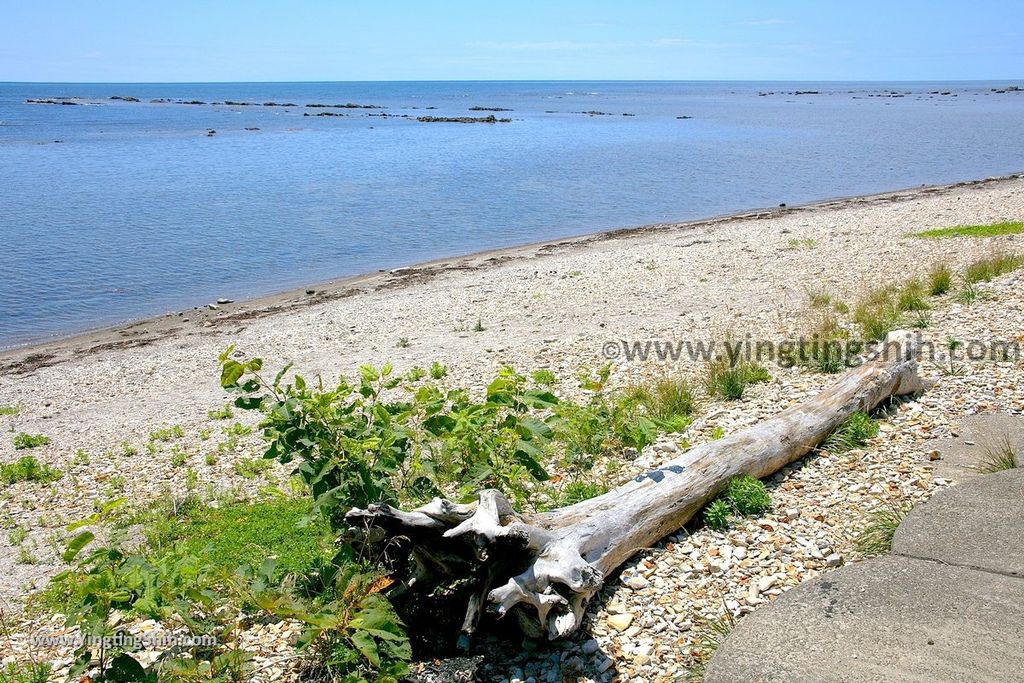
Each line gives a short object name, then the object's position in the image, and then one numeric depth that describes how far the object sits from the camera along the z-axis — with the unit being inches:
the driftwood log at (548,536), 178.2
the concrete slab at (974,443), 246.1
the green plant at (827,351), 364.8
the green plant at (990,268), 506.9
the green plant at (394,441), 199.2
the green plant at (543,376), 273.5
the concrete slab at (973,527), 193.2
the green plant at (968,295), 454.9
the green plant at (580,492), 245.8
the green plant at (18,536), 311.9
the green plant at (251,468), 354.0
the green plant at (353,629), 156.6
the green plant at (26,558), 295.1
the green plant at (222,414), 448.1
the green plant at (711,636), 173.3
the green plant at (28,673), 181.0
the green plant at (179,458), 380.8
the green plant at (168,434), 425.4
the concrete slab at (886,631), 157.4
